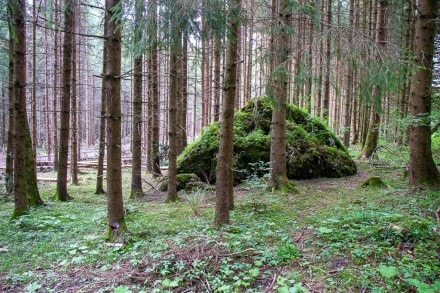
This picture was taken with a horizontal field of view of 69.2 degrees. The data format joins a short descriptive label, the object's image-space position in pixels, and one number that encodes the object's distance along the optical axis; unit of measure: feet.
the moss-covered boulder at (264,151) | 32.19
